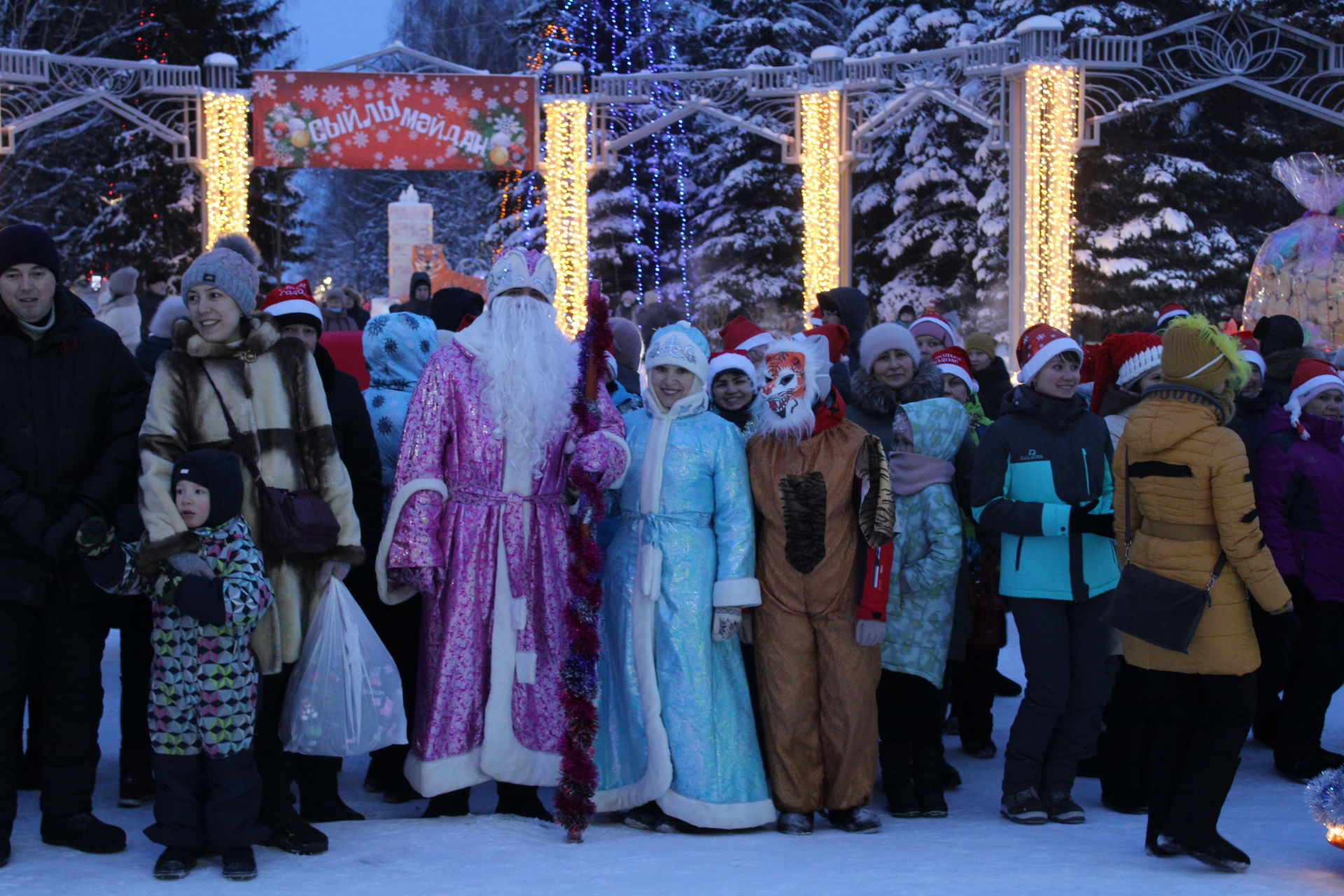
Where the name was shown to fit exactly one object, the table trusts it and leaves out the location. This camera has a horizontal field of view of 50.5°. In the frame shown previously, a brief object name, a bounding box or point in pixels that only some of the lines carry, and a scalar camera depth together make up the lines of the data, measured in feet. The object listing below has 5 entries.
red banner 55.93
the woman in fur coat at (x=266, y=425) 15.46
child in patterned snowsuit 14.57
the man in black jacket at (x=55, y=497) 14.99
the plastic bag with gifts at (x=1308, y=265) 35.47
